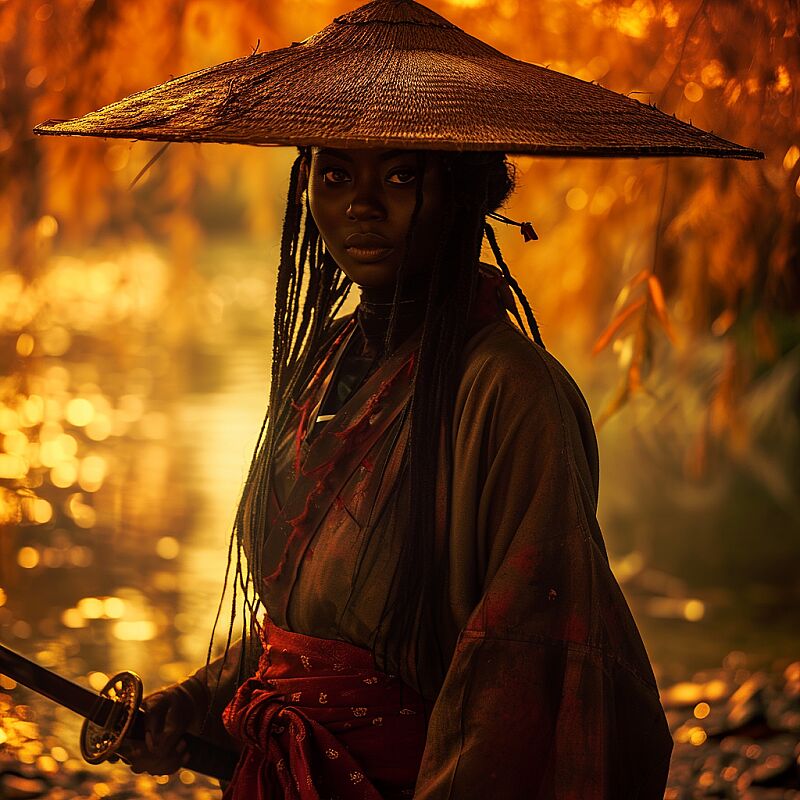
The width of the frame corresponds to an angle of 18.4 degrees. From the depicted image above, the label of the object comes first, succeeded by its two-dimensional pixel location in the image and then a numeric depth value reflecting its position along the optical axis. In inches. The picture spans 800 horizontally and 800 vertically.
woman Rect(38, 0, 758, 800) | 111.7
